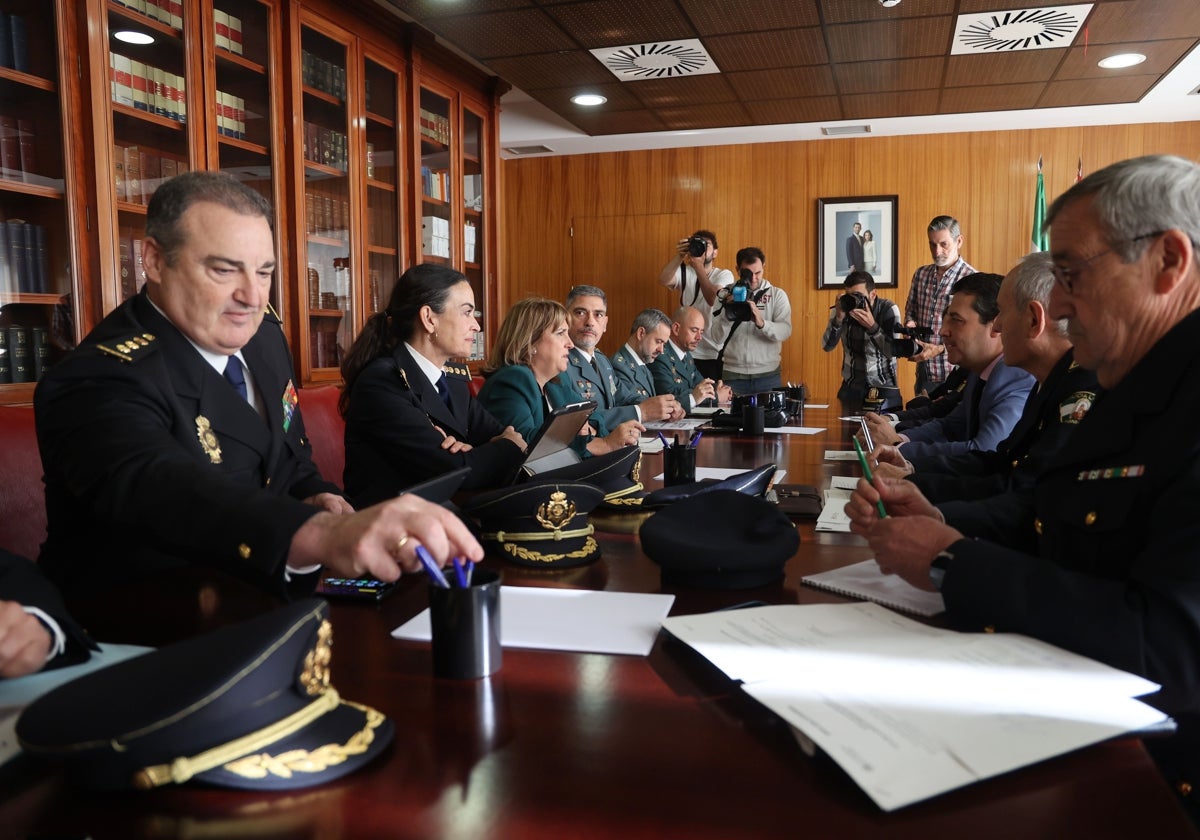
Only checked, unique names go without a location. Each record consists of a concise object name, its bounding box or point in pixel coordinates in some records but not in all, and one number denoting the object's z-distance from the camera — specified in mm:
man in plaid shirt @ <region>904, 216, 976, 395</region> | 5766
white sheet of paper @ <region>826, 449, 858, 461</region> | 2684
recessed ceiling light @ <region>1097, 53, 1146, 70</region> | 5344
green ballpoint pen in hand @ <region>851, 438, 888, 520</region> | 1406
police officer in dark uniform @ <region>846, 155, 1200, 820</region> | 939
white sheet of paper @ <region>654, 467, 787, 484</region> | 2247
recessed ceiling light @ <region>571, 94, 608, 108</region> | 6191
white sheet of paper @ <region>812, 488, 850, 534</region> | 1627
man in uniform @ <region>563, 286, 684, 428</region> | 3971
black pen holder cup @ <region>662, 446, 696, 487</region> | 2031
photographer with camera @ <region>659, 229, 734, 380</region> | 6945
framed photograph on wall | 7582
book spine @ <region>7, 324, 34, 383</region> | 2932
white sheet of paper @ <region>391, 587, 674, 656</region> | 986
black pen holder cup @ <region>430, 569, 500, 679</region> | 869
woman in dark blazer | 2447
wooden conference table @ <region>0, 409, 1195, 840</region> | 616
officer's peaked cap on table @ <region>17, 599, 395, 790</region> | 614
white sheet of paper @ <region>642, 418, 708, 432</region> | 3698
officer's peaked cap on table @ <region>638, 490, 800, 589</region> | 1188
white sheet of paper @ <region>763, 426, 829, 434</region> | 3453
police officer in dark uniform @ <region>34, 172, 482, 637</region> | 1013
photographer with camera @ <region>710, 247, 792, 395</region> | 6551
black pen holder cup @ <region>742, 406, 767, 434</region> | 3324
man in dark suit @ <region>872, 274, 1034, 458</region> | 2799
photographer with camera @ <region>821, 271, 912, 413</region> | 5533
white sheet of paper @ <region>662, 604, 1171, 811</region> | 688
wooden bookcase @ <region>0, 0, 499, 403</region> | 2996
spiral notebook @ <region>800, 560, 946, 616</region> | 1115
